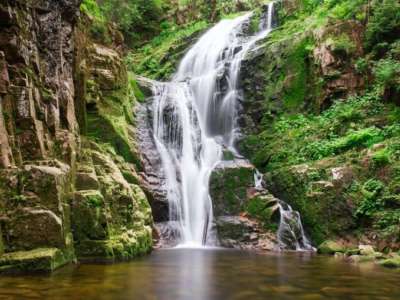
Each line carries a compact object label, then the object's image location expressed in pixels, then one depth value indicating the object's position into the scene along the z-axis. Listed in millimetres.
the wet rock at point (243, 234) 15315
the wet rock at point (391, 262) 11133
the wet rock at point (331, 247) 13914
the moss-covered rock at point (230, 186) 16797
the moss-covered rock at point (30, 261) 8734
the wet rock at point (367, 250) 12875
